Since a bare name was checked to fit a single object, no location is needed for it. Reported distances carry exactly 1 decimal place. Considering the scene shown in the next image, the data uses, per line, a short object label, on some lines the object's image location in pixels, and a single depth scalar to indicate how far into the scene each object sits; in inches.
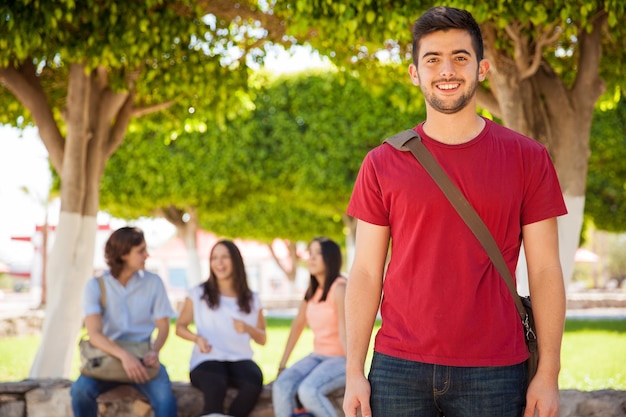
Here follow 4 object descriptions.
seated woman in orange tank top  235.3
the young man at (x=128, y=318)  234.8
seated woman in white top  242.2
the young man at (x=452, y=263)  97.1
